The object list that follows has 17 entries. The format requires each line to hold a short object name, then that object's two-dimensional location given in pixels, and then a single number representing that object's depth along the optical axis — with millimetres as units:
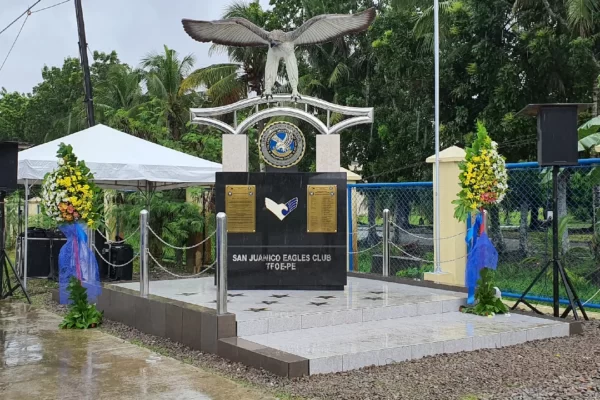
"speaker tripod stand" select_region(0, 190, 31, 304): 11797
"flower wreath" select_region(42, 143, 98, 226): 8953
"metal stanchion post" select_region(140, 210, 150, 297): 9273
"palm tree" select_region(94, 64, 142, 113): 37594
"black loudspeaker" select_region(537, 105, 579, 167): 8516
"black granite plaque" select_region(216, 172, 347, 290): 10445
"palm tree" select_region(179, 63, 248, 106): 29109
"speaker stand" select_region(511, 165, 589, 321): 8484
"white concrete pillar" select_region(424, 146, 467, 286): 11578
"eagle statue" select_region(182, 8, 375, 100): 10656
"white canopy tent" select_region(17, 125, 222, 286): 12266
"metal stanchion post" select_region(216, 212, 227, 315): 7492
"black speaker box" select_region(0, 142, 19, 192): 11438
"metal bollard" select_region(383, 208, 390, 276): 11664
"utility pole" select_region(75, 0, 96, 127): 16672
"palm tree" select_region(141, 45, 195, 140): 26984
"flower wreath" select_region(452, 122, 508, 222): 8594
